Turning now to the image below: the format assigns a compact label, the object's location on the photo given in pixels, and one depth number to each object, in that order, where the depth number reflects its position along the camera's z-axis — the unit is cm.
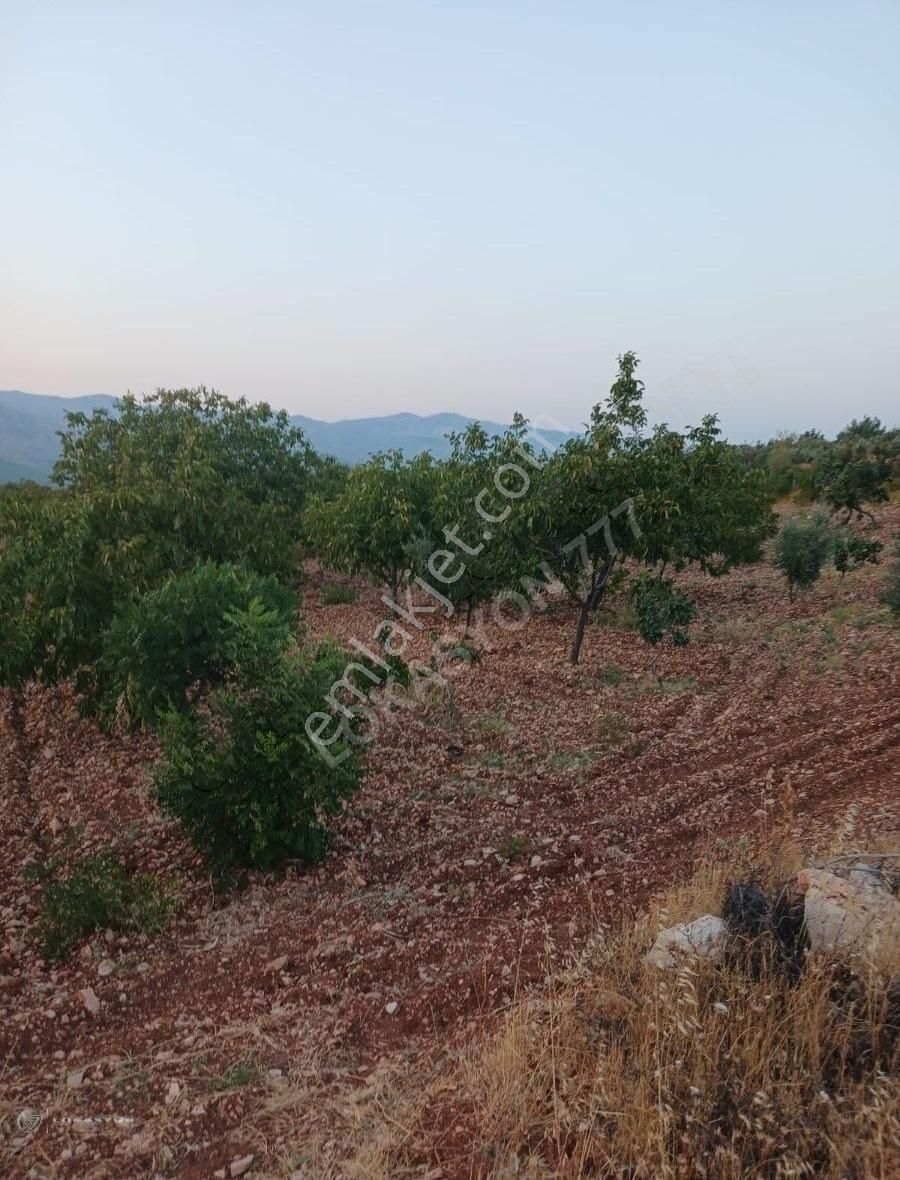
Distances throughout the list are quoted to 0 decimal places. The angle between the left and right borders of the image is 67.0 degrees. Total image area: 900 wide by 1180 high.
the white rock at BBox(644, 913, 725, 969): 325
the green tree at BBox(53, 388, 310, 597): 714
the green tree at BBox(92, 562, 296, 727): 579
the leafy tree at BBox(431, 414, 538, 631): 1005
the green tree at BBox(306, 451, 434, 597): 1393
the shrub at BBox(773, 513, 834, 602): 1267
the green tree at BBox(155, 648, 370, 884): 498
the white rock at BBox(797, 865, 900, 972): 301
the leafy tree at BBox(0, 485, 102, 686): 670
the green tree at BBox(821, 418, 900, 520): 1739
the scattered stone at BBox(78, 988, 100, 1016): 396
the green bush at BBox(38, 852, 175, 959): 462
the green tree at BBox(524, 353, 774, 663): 900
